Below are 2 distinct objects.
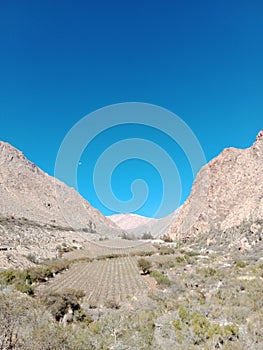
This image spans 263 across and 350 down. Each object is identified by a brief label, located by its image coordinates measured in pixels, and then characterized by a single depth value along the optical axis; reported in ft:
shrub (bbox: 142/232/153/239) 293.66
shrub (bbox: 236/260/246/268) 86.21
